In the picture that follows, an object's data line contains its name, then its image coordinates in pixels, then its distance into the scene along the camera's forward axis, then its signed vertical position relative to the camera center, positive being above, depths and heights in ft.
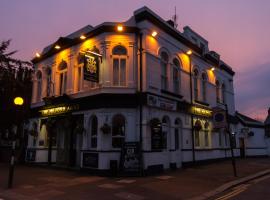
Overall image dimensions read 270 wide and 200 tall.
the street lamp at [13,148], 32.99 -0.68
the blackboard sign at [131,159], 43.32 -2.66
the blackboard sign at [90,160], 45.68 -2.99
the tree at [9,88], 51.19 +11.57
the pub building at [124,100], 46.44 +8.79
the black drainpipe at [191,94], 59.10 +11.82
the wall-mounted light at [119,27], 48.14 +21.76
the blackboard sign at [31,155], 62.42 -2.95
